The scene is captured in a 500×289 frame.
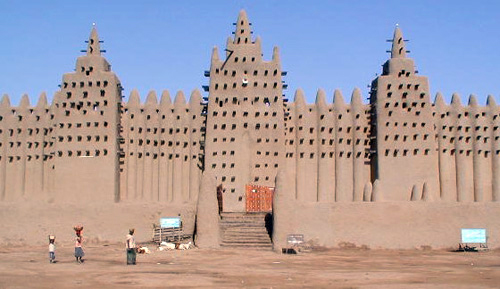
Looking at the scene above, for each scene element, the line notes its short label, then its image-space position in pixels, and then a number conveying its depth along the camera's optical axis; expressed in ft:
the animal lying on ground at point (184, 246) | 93.35
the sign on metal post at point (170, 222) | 101.09
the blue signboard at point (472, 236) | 97.18
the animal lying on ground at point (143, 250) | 86.74
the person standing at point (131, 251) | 69.97
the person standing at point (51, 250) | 73.41
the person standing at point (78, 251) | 73.15
